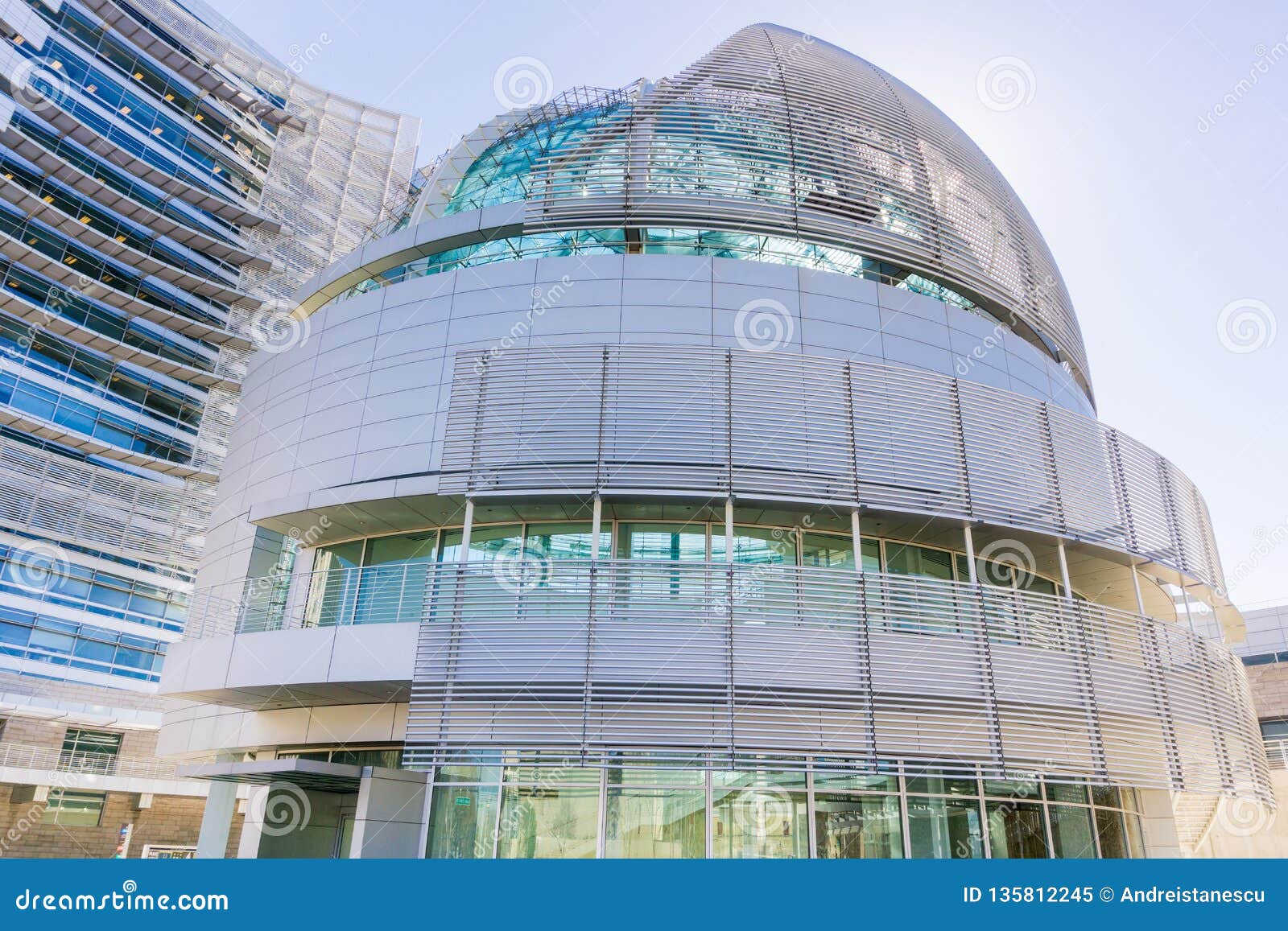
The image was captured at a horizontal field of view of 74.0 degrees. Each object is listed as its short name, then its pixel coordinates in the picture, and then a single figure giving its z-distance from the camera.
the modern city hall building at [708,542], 12.24
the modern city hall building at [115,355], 30.56
